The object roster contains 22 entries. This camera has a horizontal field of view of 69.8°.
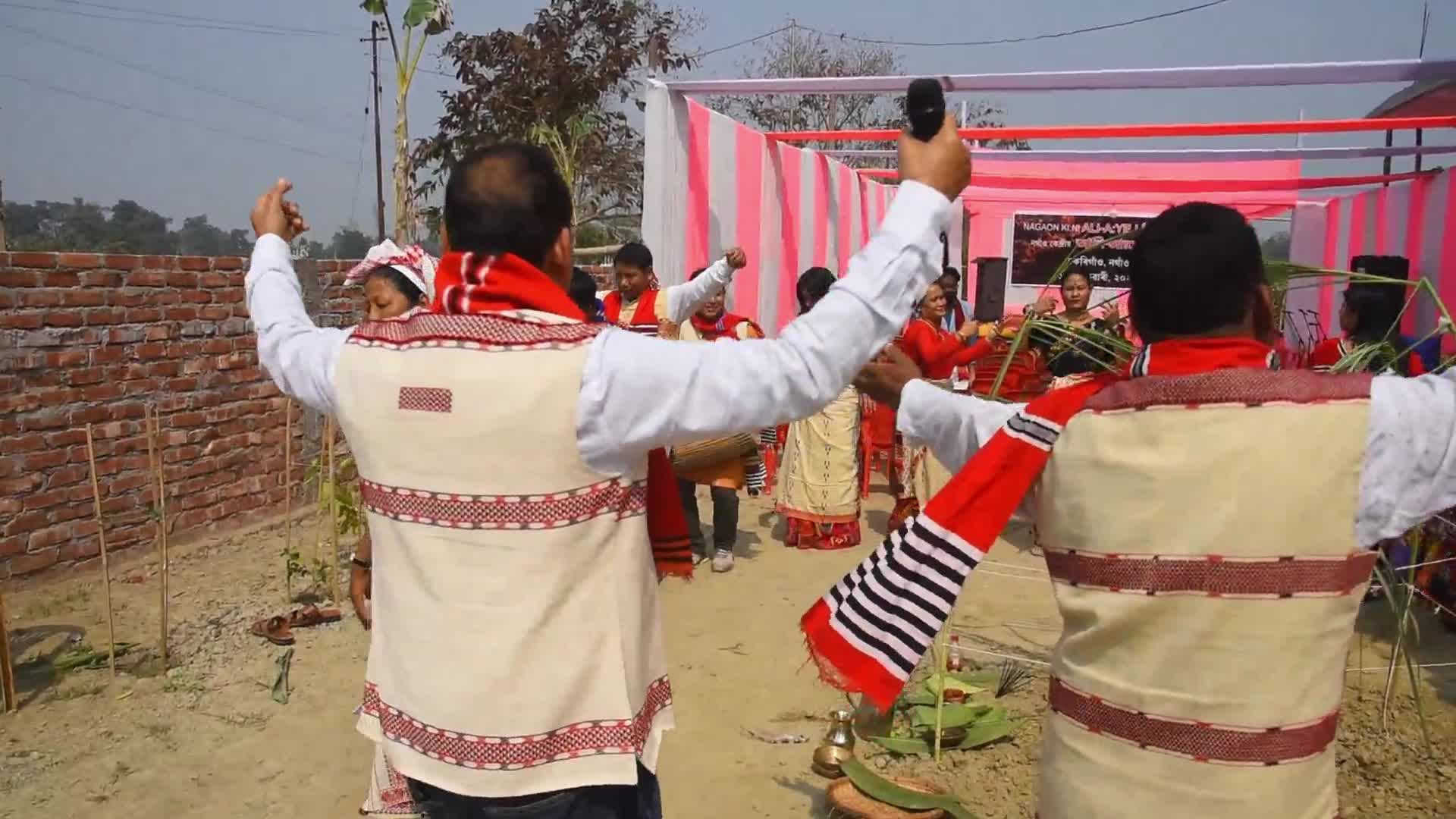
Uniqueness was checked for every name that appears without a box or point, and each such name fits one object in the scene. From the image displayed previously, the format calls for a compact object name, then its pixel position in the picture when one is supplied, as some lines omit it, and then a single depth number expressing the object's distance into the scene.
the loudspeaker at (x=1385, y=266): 5.83
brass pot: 3.35
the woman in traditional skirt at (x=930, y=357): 5.79
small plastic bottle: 4.17
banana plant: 7.07
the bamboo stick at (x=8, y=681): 3.94
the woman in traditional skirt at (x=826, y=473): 6.49
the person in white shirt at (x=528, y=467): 1.36
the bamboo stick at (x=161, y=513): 4.22
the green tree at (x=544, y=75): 12.47
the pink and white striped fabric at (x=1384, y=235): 6.91
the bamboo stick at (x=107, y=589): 3.98
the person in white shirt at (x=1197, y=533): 1.43
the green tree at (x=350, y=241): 23.44
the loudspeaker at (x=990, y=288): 11.53
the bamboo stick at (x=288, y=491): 5.14
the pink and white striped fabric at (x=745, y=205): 6.34
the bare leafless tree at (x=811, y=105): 19.95
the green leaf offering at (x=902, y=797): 2.95
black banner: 12.27
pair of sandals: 4.68
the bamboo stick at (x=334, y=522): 5.06
